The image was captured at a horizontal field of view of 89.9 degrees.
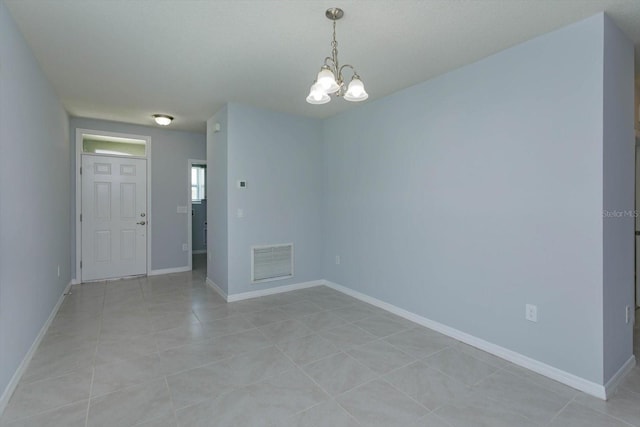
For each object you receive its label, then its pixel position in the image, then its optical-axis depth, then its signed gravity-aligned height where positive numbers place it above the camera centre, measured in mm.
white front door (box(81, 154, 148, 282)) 4898 -57
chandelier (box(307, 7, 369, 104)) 1849 +770
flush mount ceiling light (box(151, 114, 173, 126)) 4562 +1361
